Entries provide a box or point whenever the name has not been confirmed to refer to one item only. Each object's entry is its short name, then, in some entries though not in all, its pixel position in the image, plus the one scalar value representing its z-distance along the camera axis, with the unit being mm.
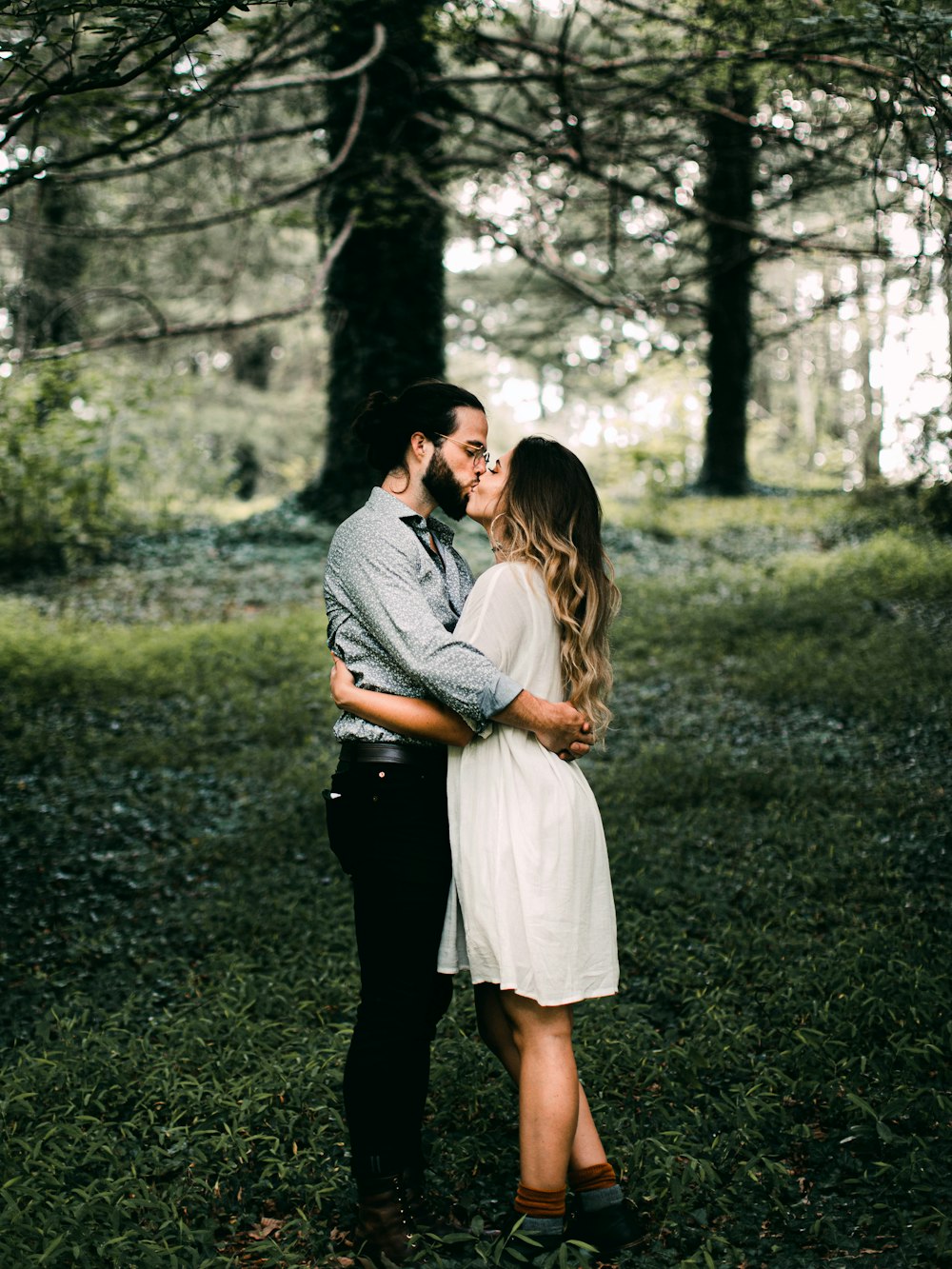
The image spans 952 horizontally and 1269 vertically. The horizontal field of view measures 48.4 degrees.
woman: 2717
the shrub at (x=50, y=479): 11570
